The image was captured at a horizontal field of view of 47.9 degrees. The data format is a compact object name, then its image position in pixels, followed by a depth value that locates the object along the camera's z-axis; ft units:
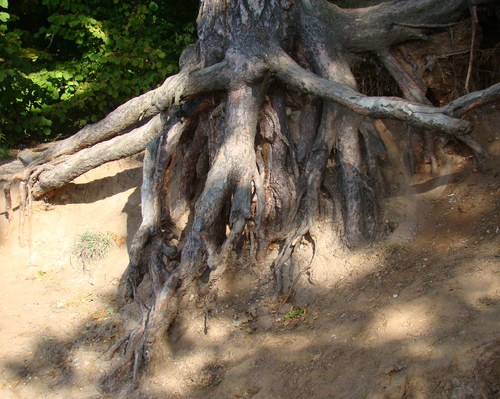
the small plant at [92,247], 21.61
